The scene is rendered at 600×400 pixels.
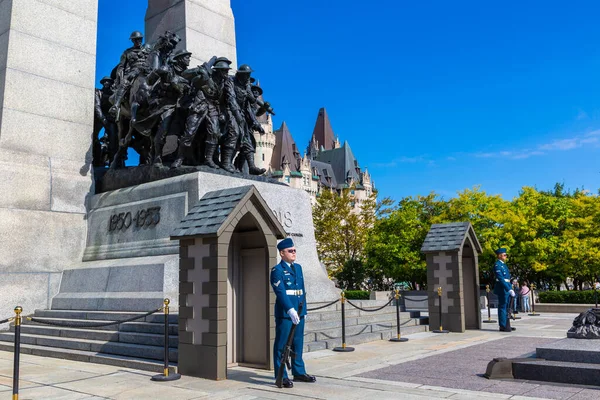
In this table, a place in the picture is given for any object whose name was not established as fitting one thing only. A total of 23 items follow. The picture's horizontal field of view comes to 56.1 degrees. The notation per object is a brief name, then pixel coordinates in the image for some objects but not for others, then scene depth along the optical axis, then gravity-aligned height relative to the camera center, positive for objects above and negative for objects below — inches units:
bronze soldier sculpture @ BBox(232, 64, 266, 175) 560.1 +168.9
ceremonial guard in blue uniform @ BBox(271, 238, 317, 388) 291.4 -10.9
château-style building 4532.5 +1031.2
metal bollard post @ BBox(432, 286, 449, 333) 550.9 -22.4
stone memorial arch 548.7 +155.5
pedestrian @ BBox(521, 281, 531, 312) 914.2 -27.4
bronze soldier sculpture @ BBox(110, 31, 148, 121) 582.9 +230.8
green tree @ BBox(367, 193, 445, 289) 1736.0 +135.7
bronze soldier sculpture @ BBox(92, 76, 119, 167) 650.8 +181.7
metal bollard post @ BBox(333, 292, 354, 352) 405.8 -45.4
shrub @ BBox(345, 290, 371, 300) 1443.2 -26.5
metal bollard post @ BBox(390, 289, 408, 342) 473.7 -42.6
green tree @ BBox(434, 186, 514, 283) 1481.3 +184.9
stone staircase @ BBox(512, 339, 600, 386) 279.6 -42.0
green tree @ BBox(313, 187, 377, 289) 1946.4 +172.6
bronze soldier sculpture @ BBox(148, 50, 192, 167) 524.1 +177.6
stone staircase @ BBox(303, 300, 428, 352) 417.1 -35.5
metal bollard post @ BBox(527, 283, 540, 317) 830.0 -47.0
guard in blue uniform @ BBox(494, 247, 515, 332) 541.3 -8.1
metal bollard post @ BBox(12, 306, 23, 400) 258.0 -33.0
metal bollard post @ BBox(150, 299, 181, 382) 304.3 -46.6
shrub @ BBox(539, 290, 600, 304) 1031.0 -27.4
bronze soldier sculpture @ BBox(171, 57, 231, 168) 513.0 +159.7
